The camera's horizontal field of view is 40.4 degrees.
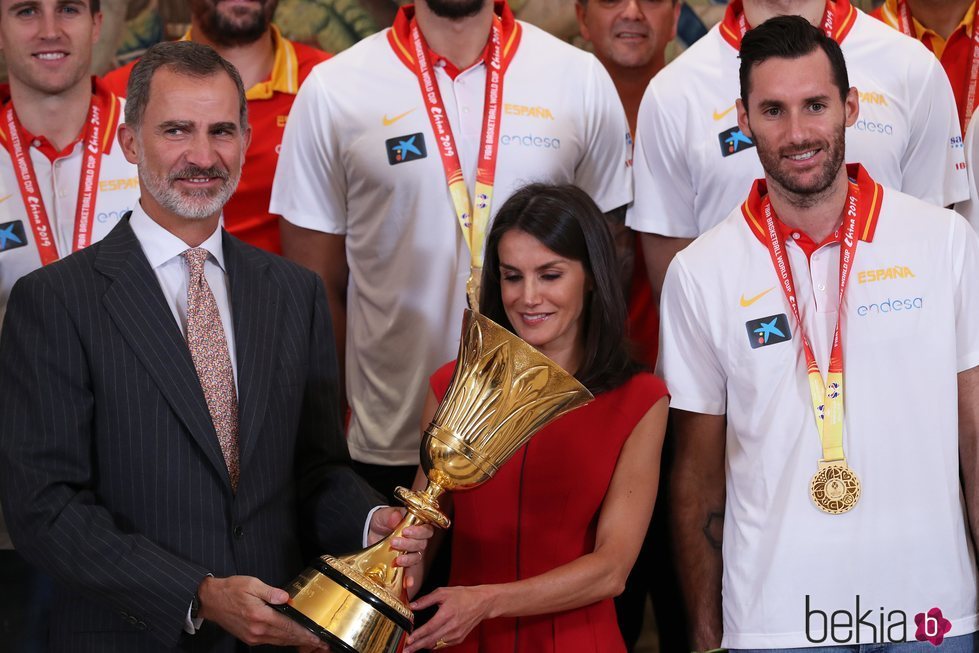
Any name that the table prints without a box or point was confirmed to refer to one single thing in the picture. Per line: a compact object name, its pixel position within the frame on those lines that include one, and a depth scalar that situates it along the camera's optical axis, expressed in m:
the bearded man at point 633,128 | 3.70
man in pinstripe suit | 2.48
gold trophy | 2.38
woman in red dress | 2.81
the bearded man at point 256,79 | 4.10
